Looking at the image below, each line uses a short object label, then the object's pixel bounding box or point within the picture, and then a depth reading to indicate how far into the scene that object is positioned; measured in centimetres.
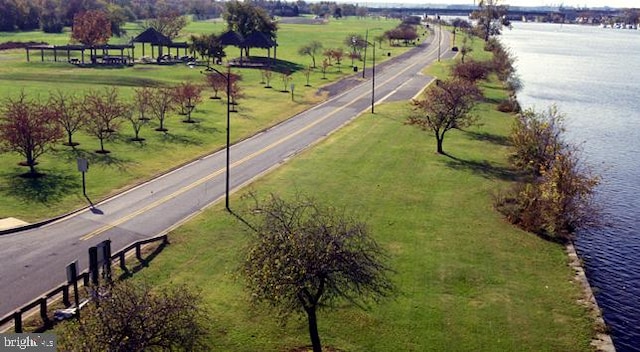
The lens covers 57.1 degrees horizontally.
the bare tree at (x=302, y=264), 1778
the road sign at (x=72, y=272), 2342
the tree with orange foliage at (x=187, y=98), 6031
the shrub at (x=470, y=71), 7836
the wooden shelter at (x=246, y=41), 10694
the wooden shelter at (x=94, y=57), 10169
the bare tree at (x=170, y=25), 13150
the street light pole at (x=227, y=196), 3544
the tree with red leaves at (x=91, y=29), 10556
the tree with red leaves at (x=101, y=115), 4847
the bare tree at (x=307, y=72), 8802
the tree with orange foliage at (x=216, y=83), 7425
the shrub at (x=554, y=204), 3519
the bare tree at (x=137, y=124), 5178
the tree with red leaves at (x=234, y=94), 6824
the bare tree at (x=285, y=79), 8359
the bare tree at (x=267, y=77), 8586
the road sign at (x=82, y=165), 3622
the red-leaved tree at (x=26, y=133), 4034
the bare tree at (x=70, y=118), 4809
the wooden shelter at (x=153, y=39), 10694
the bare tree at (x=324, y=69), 9710
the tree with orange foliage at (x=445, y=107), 5069
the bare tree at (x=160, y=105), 5628
